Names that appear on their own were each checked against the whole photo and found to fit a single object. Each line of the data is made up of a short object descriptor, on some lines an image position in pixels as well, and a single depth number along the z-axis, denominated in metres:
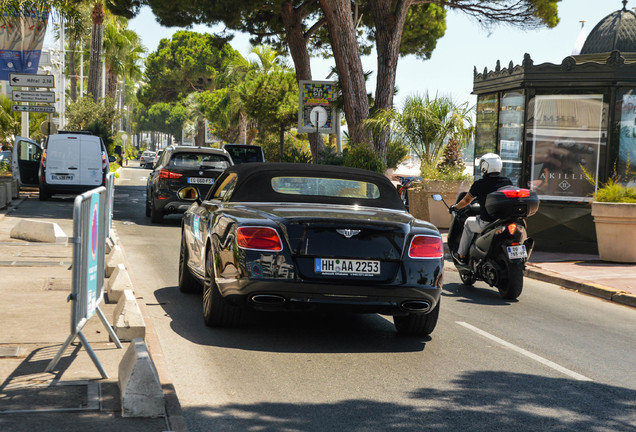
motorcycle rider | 10.65
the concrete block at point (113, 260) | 10.10
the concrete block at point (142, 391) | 4.75
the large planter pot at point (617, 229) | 13.80
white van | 23.75
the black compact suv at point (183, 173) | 18.44
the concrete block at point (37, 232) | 14.40
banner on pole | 26.36
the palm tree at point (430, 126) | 22.64
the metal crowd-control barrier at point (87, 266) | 5.28
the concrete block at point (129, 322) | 6.55
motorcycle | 10.05
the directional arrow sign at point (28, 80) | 26.23
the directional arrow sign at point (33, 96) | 28.33
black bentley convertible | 6.72
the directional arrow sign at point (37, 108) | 28.92
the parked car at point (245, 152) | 36.91
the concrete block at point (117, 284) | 8.22
